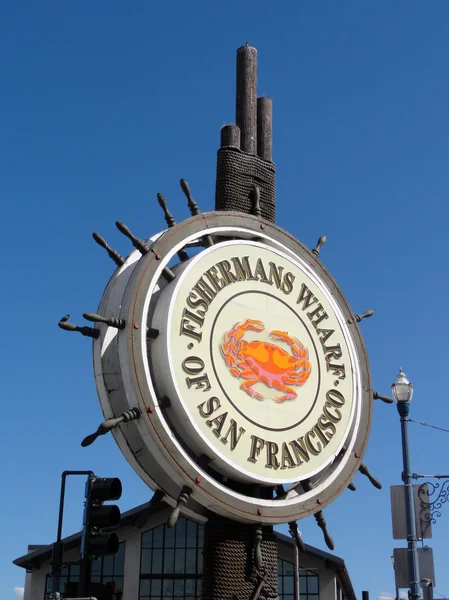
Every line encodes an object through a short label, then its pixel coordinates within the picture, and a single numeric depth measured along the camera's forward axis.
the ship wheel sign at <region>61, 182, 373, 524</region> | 9.71
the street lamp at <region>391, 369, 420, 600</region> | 14.76
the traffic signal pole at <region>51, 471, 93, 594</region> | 8.96
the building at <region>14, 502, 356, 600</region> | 39.94
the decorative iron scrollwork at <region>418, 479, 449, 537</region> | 15.17
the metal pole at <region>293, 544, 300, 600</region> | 30.85
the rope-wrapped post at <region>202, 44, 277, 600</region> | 10.16
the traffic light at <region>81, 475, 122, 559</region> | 8.49
